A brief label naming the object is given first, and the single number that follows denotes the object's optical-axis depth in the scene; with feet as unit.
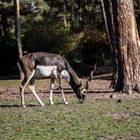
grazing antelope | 51.60
